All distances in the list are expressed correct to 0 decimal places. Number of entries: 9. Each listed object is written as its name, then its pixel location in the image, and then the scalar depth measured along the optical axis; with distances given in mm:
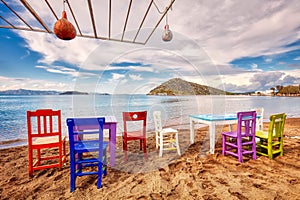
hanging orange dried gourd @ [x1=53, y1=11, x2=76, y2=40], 2295
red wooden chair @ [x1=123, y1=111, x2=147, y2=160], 3338
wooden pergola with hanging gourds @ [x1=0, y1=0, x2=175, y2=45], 3064
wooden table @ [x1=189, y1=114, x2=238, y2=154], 3426
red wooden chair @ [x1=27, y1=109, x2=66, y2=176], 2643
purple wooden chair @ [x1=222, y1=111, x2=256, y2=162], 3084
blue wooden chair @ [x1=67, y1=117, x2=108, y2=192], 2109
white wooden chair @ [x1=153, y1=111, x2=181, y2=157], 3560
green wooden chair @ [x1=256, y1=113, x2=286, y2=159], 3057
